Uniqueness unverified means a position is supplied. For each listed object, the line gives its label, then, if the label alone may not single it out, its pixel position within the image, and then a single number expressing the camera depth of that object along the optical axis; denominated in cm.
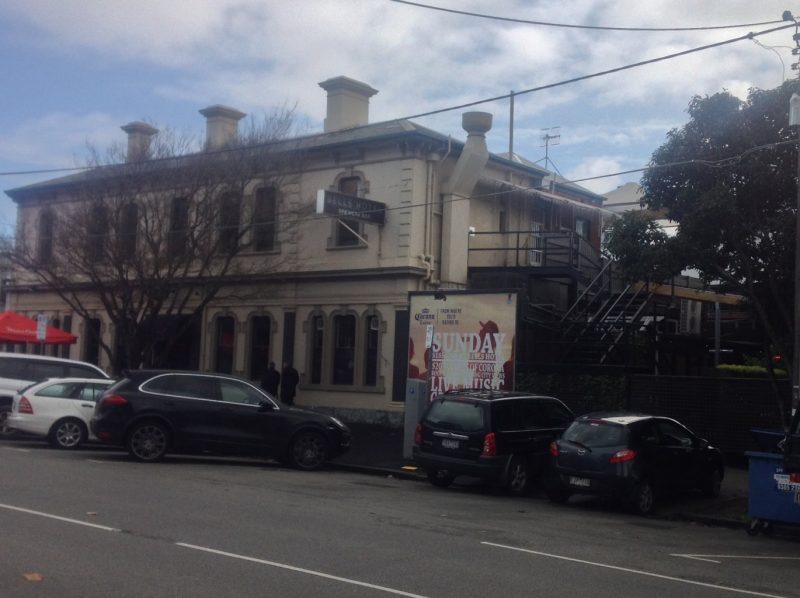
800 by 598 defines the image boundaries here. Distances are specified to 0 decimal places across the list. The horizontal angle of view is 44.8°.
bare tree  2722
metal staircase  2362
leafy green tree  1666
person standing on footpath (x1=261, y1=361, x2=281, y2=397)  2752
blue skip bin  1229
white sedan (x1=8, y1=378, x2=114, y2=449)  1934
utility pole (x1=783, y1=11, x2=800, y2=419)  1360
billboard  2073
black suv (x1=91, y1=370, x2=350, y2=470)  1764
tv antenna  4259
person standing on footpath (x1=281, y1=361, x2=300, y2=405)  2784
